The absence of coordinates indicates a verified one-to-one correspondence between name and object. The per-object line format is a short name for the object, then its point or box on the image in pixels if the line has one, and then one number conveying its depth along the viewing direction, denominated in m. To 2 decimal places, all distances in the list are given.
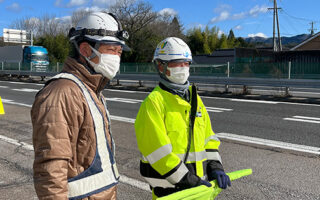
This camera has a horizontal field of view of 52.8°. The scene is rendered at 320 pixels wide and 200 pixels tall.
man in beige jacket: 1.56
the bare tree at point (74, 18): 60.40
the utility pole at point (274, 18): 45.31
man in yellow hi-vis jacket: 2.27
